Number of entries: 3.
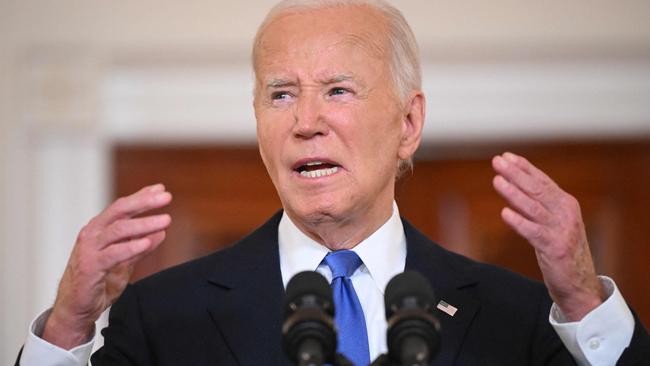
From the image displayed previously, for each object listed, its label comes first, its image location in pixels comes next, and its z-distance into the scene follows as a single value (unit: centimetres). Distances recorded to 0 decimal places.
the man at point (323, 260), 409
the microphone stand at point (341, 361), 388
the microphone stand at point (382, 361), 388
